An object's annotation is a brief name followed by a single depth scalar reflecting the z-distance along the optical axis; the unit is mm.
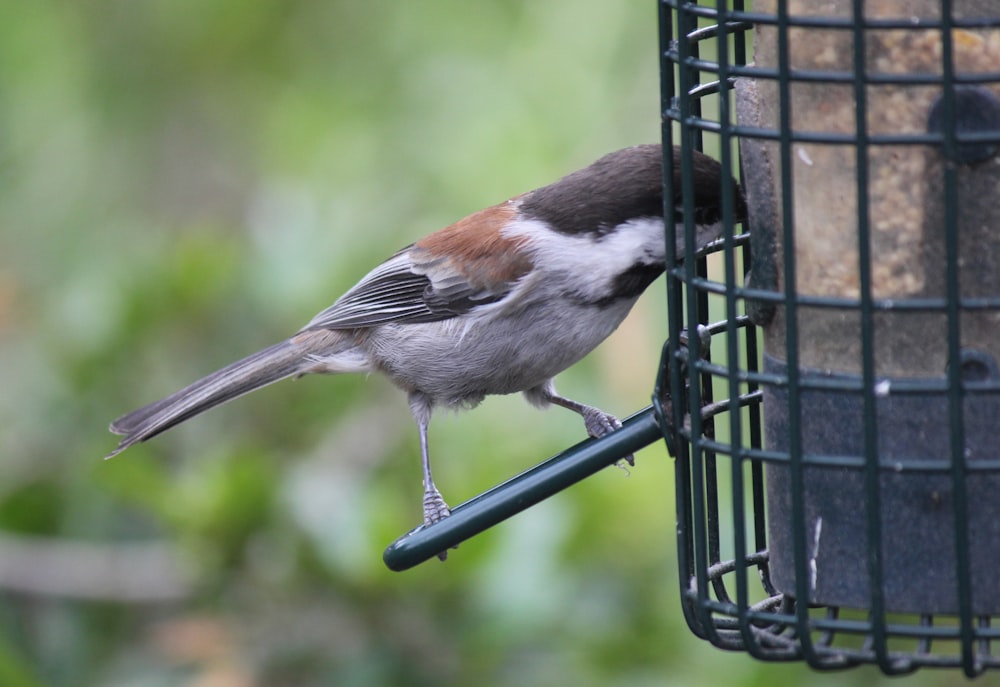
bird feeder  6168
